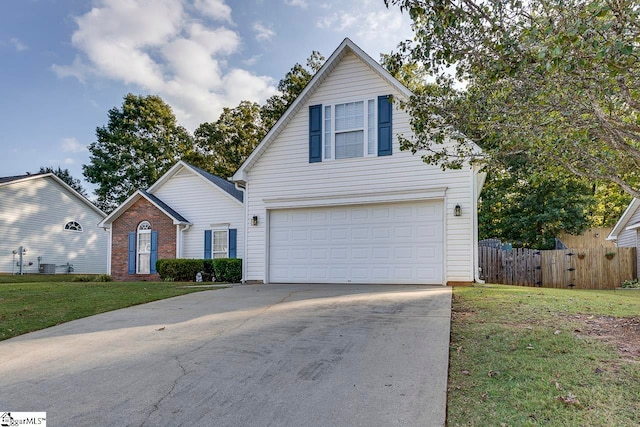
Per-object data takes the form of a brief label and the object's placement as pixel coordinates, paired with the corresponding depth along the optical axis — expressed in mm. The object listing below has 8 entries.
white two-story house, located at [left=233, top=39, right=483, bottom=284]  10141
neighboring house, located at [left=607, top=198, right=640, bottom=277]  16242
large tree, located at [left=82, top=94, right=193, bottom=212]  30266
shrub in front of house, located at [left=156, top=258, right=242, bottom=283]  14016
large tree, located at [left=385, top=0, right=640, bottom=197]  3511
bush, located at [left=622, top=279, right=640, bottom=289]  13820
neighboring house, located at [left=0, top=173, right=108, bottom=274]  19656
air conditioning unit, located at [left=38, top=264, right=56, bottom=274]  20844
